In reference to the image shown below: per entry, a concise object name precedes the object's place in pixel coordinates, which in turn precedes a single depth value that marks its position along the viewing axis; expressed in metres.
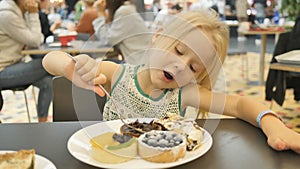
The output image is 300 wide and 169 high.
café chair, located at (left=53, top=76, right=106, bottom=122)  1.49
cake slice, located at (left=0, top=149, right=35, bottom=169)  0.77
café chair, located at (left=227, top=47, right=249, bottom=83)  4.80
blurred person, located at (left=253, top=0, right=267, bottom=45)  9.37
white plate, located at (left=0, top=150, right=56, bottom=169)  0.80
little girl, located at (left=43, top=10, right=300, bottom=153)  0.93
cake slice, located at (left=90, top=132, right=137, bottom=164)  0.80
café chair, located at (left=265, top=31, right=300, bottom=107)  3.05
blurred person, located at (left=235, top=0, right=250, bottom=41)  7.19
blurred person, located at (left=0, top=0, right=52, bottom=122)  2.89
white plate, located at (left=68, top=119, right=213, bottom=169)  0.80
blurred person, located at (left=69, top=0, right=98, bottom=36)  4.16
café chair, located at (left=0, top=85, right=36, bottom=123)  2.96
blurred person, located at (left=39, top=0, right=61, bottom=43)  4.04
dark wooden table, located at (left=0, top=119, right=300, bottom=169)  0.84
